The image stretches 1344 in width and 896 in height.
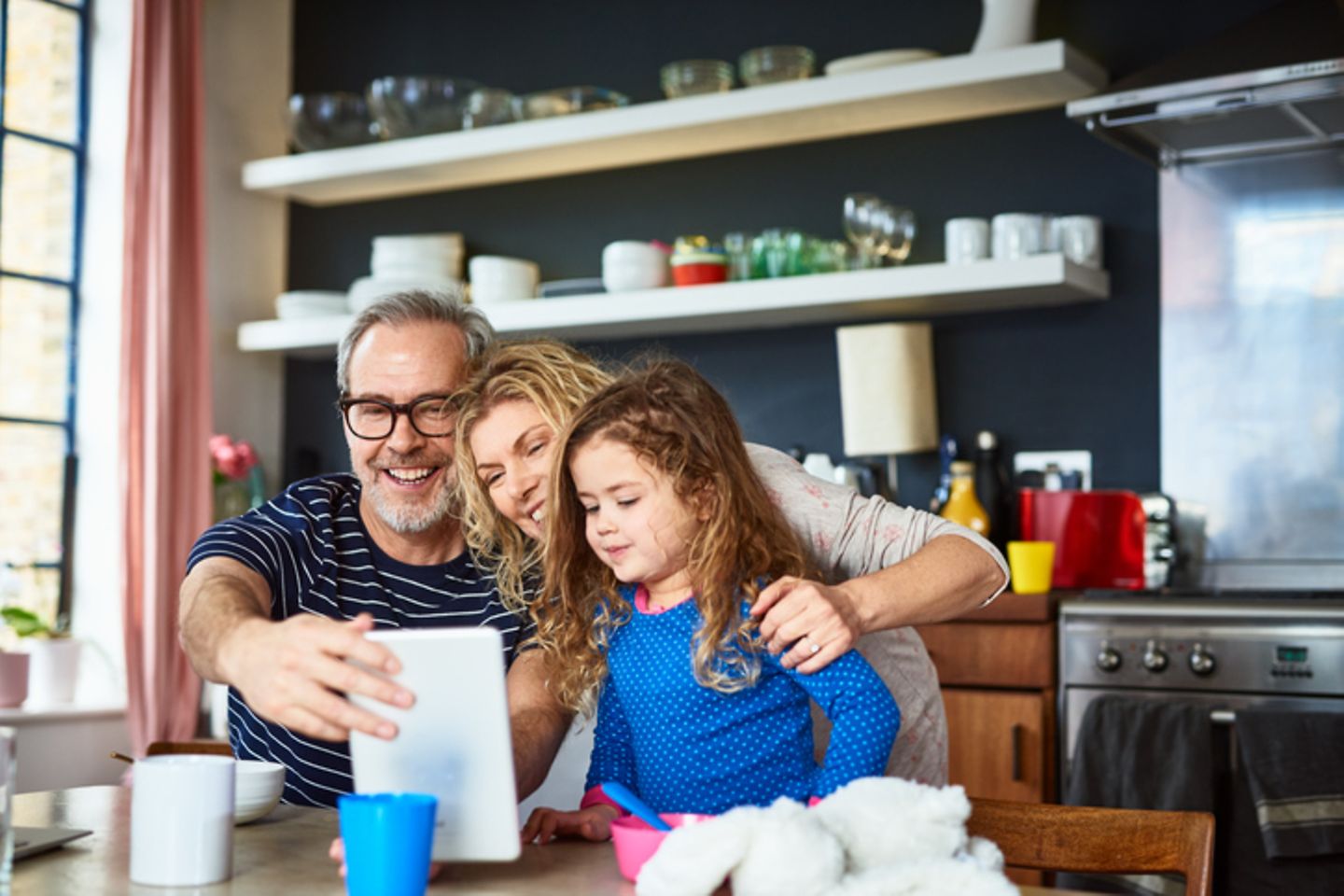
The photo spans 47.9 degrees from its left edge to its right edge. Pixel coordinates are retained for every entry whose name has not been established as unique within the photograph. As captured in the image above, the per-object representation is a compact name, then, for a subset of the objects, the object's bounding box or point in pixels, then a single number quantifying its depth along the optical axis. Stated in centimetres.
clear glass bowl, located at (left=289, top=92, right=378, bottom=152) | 457
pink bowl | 118
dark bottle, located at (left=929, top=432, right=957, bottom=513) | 379
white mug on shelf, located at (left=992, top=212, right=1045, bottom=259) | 358
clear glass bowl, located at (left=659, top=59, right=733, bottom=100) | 405
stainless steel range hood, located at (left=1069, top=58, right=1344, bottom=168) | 311
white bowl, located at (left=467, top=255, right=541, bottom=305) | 430
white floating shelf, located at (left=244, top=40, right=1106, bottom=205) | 359
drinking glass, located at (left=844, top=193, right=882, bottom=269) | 375
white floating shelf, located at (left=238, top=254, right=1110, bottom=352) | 352
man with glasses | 176
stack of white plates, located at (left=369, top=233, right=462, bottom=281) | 446
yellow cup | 337
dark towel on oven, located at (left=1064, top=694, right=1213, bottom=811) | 293
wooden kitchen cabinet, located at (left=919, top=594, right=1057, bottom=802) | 321
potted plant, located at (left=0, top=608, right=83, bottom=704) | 407
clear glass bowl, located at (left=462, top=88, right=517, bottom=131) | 436
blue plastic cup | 109
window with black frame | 433
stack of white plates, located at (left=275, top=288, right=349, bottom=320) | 455
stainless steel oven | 298
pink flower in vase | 445
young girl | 152
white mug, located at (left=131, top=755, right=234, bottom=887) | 118
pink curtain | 423
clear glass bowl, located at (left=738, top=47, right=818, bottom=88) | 393
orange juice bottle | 367
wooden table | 119
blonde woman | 165
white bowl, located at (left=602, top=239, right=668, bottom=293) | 405
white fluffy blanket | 102
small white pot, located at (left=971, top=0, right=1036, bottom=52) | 361
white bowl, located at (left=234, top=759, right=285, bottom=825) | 143
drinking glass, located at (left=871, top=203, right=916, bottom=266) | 378
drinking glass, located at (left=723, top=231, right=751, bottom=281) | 395
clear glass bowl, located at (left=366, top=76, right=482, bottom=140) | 442
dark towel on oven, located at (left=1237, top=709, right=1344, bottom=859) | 278
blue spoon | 120
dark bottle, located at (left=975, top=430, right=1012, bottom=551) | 376
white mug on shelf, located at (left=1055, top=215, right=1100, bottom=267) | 362
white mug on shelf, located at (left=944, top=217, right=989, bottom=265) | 364
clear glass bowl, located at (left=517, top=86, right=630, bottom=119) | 422
